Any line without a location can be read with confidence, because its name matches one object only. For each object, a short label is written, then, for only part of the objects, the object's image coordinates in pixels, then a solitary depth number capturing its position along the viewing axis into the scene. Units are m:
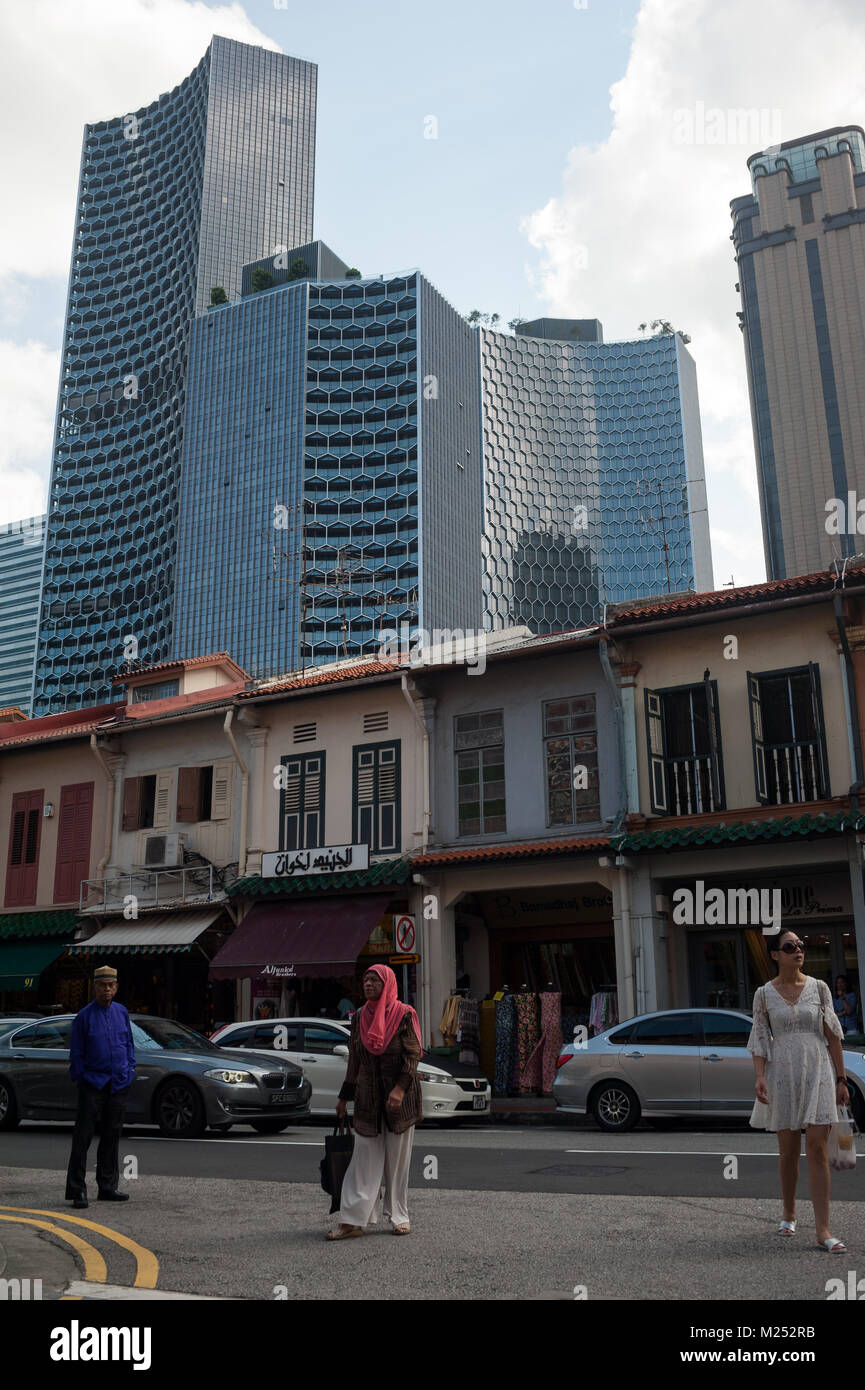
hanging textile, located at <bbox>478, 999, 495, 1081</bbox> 20.52
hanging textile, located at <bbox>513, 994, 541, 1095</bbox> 19.91
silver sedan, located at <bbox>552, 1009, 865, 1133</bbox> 14.13
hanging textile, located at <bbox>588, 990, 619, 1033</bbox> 20.84
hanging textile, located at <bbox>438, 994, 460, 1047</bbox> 20.70
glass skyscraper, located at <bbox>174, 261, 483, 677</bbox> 118.31
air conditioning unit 25.67
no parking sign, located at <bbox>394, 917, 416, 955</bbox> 20.85
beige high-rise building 106.12
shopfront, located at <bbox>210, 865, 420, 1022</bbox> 22.19
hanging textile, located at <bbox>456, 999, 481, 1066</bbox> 20.52
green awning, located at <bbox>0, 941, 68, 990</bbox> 26.31
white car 16.09
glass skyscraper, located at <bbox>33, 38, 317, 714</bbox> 137.00
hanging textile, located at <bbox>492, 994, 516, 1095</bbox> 20.19
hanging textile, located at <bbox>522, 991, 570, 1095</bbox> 19.81
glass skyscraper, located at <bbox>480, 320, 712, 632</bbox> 136.25
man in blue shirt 9.22
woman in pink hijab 7.29
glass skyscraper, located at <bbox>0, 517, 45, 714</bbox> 185.12
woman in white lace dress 6.58
